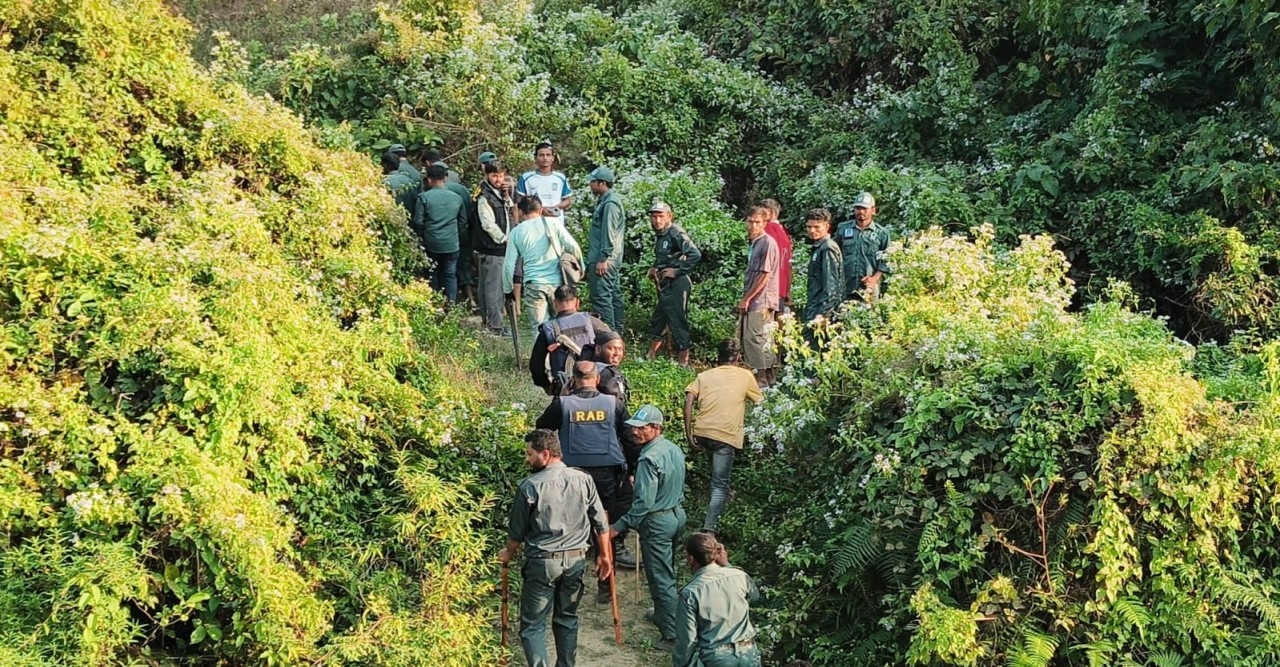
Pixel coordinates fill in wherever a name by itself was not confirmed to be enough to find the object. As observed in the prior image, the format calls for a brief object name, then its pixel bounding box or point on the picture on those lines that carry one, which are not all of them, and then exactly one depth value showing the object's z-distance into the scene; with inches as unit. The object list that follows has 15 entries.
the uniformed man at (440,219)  471.8
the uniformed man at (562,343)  374.3
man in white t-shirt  479.8
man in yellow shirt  346.6
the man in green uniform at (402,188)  487.5
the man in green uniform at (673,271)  446.3
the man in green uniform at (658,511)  307.1
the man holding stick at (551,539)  291.1
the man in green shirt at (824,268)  407.6
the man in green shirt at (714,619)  265.4
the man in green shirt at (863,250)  418.3
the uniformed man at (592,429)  328.5
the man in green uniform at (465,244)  488.7
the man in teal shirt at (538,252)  430.3
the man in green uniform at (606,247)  450.9
